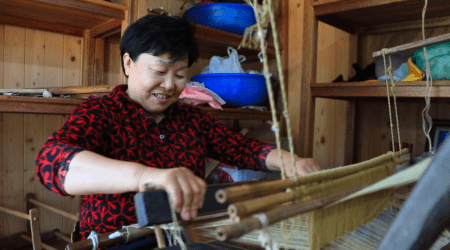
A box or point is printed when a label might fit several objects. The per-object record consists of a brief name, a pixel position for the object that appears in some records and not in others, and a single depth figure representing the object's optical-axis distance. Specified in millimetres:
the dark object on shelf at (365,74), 1721
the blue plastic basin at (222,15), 1764
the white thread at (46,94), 1264
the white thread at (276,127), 503
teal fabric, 1390
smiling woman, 716
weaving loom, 399
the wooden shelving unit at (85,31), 1239
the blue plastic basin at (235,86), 1714
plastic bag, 1803
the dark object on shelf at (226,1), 1836
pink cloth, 1583
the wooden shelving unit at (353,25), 1563
